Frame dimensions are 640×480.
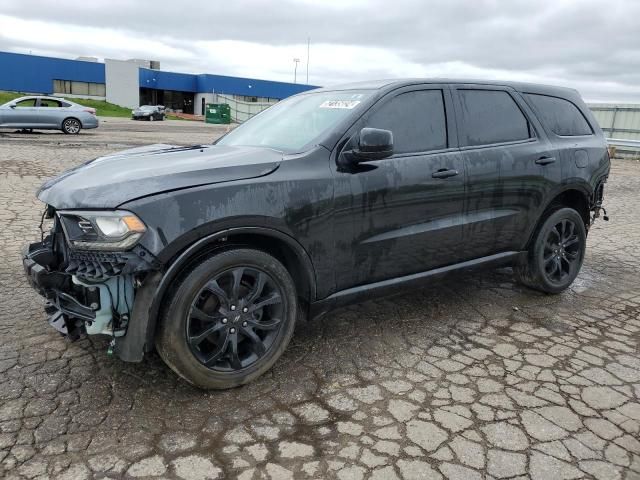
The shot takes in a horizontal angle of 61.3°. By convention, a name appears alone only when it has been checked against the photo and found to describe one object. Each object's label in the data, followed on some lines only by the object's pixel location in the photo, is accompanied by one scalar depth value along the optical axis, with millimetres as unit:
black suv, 2686
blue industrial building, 56844
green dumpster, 43062
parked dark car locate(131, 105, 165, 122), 42906
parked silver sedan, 19344
